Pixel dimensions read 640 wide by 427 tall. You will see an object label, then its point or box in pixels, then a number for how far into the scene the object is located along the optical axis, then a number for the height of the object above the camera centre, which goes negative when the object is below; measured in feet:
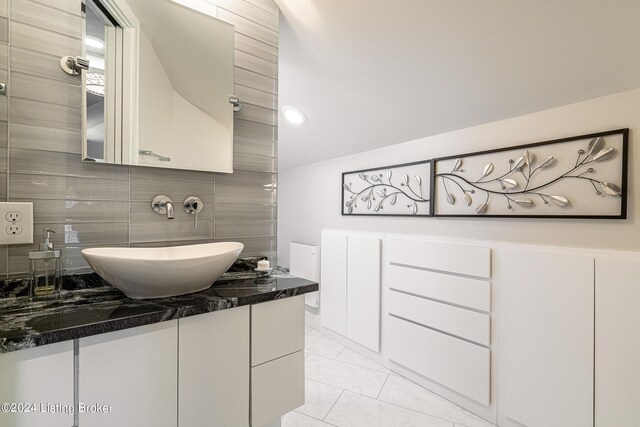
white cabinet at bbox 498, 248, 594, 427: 4.62 -2.20
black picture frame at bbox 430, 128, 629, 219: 4.29 +0.70
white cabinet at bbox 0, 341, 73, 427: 2.31 -1.49
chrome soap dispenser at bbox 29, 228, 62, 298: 3.31 -0.73
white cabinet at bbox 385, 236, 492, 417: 5.89 -2.42
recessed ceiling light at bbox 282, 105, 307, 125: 8.11 +2.91
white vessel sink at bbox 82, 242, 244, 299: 2.95 -0.67
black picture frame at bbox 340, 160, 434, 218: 7.00 +0.74
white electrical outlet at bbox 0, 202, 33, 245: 3.27 -0.16
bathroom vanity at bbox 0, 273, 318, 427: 2.43 -1.53
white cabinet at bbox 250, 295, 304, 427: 3.69 -2.02
